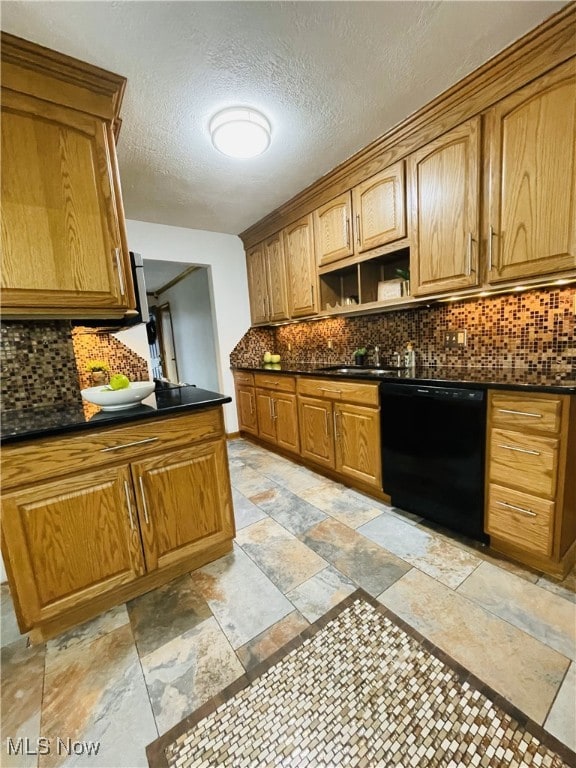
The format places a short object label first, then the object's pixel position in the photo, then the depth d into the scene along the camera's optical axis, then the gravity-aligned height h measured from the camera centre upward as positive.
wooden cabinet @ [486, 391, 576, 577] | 1.38 -0.71
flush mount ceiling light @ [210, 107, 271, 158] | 1.76 +1.27
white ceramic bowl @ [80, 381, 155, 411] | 1.47 -0.19
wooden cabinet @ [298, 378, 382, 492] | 2.21 -0.68
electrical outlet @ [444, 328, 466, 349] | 2.21 -0.03
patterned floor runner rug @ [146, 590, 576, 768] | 0.88 -1.18
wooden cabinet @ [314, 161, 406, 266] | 2.14 +0.94
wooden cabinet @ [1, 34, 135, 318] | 1.37 +0.81
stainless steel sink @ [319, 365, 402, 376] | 2.28 -0.26
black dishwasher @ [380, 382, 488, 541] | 1.65 -0.69
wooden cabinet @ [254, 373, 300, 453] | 2.96 -0.66
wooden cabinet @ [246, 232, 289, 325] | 3.33 +0.74
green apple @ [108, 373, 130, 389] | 1.54 -0.13
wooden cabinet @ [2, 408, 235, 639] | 1.22 -0.72
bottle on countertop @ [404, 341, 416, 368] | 2.48 -0.16
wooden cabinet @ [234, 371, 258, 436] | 3.60 -0.65
